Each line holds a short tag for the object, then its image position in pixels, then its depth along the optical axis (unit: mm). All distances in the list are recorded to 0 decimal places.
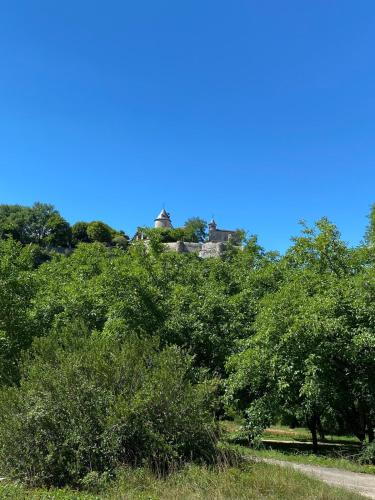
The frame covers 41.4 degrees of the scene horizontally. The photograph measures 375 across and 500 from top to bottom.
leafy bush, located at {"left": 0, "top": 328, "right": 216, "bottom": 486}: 8406
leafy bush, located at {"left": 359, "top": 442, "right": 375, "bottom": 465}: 13516
